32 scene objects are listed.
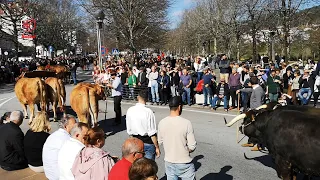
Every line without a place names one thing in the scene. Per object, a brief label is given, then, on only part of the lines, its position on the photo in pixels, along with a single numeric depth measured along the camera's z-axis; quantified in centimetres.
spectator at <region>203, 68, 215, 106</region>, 1484
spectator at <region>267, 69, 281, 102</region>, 1302
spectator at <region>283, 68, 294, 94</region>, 1461
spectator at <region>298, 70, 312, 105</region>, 1323
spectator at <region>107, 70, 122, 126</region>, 1176
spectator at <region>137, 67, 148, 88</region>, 1778
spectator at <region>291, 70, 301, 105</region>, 1351
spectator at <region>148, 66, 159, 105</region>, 1655
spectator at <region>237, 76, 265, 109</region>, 1005
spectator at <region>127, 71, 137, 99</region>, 1803
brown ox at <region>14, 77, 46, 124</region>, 1192
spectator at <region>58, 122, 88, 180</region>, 481
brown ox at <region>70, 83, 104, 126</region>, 962
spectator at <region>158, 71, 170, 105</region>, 1623
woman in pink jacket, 416
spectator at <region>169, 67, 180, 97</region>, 1617
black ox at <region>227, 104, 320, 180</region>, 559
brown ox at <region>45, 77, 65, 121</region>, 1262
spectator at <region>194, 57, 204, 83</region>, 1942
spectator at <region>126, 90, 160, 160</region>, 599
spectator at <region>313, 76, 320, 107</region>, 1321
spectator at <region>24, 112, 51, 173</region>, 633
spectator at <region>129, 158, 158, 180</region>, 338
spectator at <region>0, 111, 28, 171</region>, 663
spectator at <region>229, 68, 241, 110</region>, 1392
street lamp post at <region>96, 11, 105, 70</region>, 1827
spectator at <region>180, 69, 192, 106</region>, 1548
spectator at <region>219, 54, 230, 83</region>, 1812
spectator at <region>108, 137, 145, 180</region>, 379
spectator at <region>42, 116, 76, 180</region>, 567
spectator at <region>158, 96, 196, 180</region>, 496
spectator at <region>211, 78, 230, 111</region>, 1423
